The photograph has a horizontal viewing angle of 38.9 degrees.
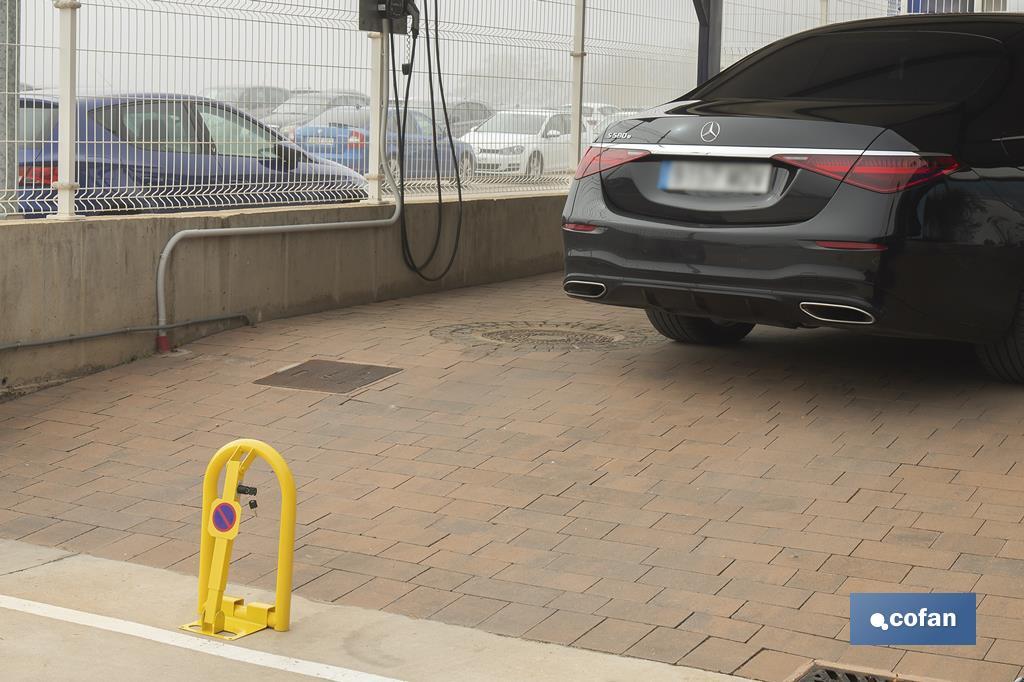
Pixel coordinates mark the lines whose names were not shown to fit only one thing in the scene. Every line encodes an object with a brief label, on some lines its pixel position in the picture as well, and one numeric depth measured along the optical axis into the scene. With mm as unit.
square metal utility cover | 7805
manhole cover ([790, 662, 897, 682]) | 4098
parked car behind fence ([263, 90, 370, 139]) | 9555
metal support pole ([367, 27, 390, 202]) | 10282
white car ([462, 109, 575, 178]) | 11703
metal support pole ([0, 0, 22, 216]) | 7836
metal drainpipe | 8527
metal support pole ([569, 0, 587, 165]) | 12578
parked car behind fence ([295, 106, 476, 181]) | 9977
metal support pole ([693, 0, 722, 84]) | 12609
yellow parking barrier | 4711
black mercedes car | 6426
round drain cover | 8664
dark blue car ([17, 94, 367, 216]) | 8078
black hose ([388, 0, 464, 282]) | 10609
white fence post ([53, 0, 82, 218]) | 8031
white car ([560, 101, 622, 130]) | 12984
